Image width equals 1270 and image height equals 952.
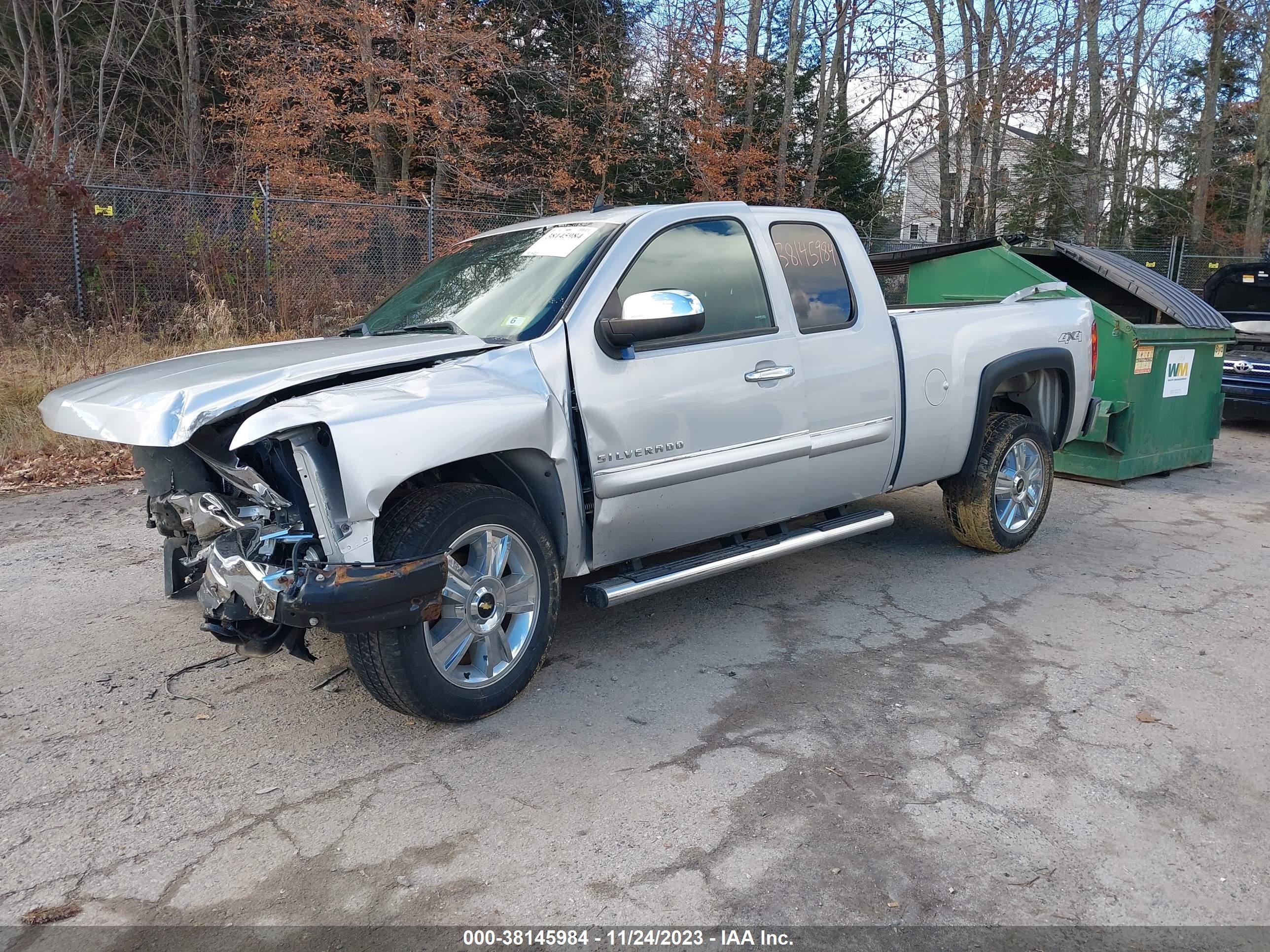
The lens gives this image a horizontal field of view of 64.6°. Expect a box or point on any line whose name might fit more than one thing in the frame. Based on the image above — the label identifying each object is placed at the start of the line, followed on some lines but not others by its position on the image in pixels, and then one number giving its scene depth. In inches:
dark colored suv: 434.0
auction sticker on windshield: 172.7
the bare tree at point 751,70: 799.1
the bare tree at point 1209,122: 949.2
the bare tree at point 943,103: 824.9
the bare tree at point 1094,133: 887.7
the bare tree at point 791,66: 775.7
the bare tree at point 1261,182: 858.1
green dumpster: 316.5
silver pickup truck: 129.8
